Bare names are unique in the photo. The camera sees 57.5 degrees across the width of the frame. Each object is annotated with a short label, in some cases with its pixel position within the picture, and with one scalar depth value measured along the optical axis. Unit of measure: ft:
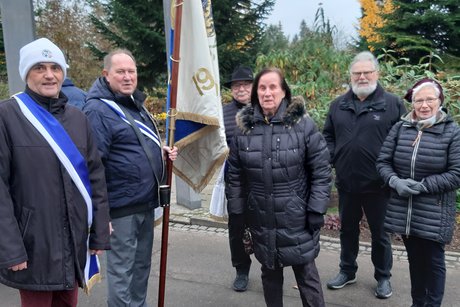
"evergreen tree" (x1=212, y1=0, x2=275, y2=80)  36.83
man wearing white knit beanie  7.05
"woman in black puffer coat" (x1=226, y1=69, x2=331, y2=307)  9.36
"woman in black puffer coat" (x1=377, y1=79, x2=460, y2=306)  9.63
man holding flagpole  8.95
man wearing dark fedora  12.66
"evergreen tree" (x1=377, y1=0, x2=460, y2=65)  39.34
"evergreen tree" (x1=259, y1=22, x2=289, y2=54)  40.60
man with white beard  11.46
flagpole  9.30
